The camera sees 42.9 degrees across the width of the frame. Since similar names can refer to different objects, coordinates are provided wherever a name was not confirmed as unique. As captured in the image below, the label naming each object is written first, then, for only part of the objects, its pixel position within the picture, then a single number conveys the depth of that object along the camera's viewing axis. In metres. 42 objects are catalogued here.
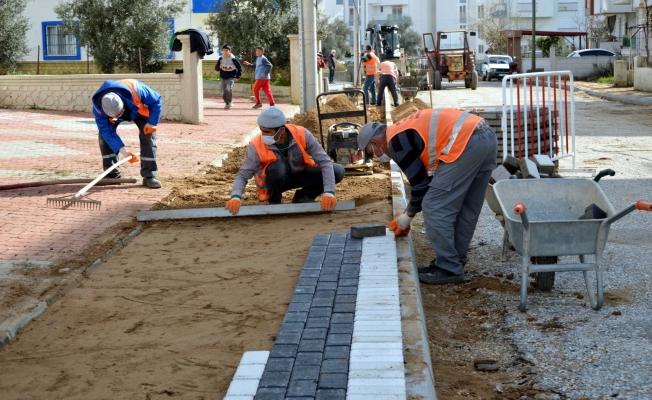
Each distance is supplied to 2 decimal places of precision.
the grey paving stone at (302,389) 3.68
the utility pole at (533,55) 42.85
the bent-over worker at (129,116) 9.71
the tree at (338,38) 72.06
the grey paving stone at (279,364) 4.00
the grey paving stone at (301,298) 5.17
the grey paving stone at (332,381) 3.77
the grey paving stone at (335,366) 3.94
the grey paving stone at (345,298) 5.11
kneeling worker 7.57
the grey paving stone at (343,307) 4.92
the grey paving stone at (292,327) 4.59
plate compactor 10.87
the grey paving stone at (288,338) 4.38
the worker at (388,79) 23.08
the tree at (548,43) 62.61
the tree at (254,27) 31.28
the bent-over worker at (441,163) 6.08
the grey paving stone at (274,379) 3.81
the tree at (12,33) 30.44
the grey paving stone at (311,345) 4.25
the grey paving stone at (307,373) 3.87
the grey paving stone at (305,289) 5.35
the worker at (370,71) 24.23
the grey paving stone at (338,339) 4.31
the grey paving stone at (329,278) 5.62
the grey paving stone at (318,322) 4.64
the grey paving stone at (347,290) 5.29
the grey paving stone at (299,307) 4.99
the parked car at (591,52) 48.25
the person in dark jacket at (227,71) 23.59
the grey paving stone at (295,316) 4.77
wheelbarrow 5.38
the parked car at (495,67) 47.09
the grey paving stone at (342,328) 4.52
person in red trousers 22.97
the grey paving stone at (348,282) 5.47
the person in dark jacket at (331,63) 44.17
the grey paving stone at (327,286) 5.43
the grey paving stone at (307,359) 4.05
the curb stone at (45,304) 5.06
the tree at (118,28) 28.61
